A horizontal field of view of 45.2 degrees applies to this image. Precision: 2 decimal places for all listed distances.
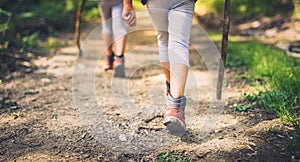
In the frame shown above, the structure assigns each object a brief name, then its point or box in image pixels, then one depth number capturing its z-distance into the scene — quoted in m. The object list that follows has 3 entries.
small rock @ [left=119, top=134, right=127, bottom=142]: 2.53
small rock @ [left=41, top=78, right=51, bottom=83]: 3.98
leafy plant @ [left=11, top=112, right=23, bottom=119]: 2.94
